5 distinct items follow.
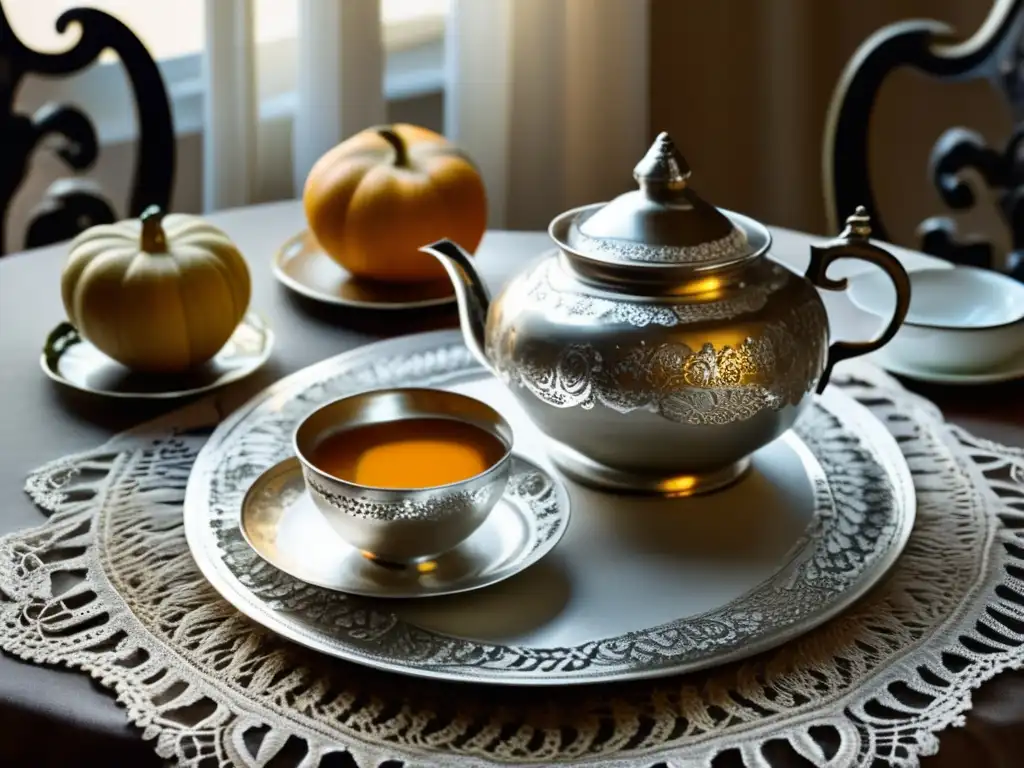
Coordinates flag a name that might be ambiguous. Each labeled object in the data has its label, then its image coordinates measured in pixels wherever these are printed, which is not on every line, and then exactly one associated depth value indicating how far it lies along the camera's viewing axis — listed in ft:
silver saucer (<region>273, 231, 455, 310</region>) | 3.37
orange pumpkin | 3.32
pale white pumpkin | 2.85
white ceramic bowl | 2.91
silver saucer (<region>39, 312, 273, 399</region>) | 2.91
